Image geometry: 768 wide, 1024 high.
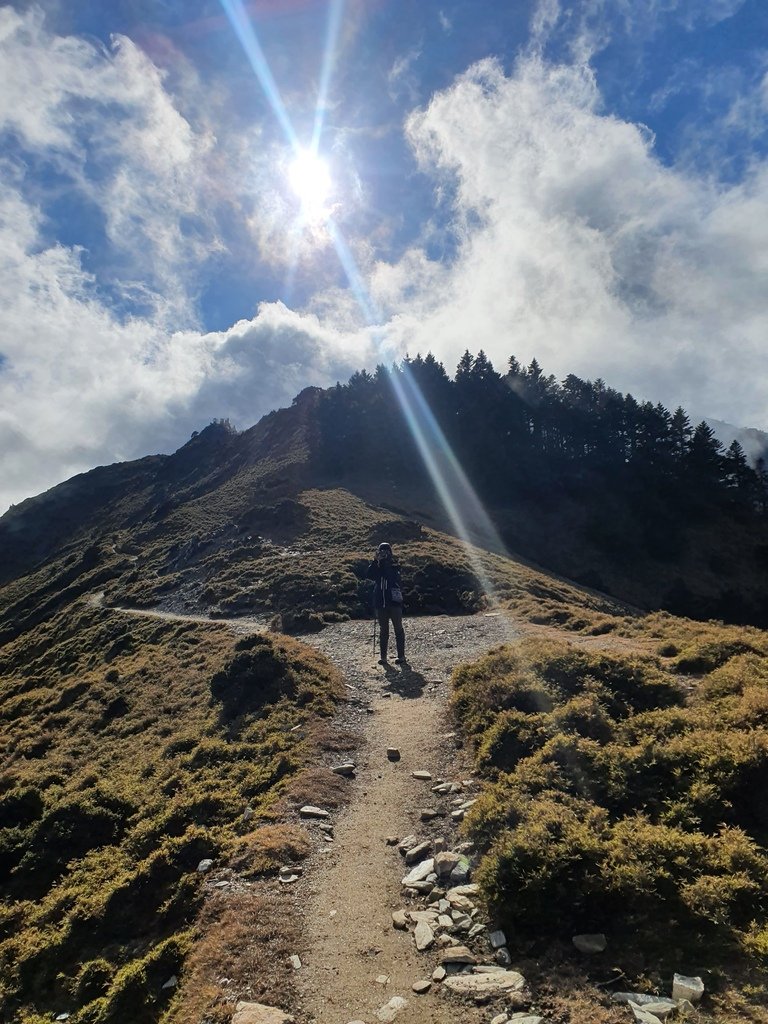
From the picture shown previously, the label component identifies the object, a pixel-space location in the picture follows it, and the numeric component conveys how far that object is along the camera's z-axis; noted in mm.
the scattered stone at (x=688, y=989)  4691
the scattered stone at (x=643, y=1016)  4535
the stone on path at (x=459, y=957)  5941
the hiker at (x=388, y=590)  19250
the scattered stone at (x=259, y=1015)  5512
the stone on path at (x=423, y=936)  6323
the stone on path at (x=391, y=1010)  5383
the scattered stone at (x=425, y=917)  6719
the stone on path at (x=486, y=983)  5445
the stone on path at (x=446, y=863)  7637
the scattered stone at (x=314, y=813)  9867
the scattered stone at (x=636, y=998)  4816
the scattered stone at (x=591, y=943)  5629
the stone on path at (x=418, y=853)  8195
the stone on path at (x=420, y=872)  7650
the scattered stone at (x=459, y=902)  6820
